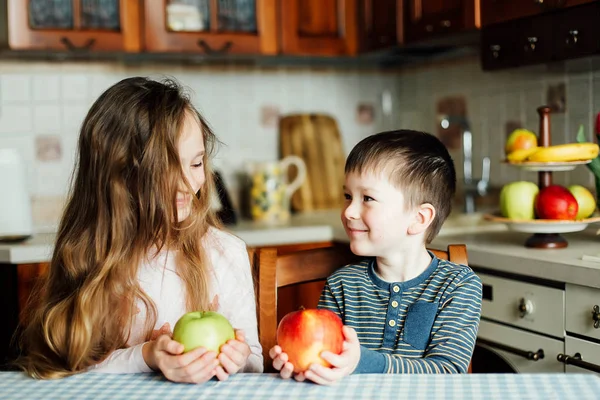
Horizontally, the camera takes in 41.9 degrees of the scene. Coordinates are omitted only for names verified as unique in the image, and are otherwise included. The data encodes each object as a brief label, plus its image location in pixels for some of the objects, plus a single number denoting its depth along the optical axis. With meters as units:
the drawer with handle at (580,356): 1.67
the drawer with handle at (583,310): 1.67
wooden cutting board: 3.10
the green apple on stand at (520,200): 1.93
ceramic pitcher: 2.89
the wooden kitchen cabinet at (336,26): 2.81
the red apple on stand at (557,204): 1.88
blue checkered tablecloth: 0.96
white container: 2.36
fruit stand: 1.88
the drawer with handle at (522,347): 1.79
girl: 1.21
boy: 1.27
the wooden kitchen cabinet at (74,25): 2.47
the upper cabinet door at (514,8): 2.00
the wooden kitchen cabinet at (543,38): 1.91
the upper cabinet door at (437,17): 2.33
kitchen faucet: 2.73
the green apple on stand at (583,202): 1.94
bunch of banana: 1.87
